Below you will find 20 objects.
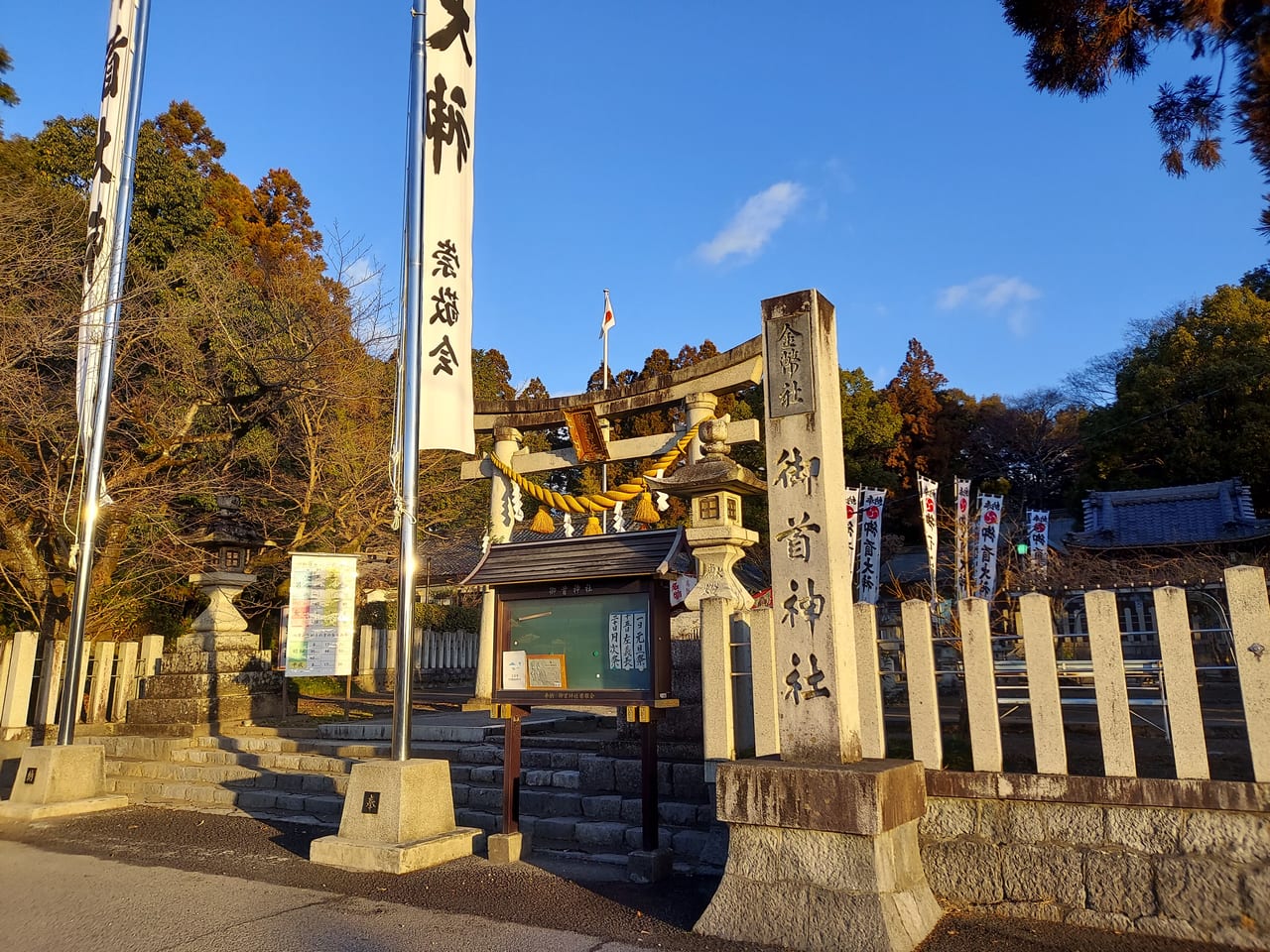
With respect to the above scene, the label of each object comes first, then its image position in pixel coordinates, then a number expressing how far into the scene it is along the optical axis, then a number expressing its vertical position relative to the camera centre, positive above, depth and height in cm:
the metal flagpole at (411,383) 640 +223
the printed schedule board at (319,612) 963 +50
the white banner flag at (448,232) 695 +365
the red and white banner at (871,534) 1945 +263
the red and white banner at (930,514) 1742 +281
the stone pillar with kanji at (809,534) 468 +66
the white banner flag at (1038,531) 1994 +275
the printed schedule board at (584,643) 598 +6
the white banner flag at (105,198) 921 +532
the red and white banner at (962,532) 1664 +249
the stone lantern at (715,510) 772 +137
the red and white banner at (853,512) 1820 +295
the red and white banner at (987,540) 1809 +229
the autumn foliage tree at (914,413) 3553 +1032
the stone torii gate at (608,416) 1156 +366
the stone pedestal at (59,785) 845 -131
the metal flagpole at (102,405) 861 +274
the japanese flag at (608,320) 1591 +629
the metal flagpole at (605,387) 1339 +443
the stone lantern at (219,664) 1152 -11
